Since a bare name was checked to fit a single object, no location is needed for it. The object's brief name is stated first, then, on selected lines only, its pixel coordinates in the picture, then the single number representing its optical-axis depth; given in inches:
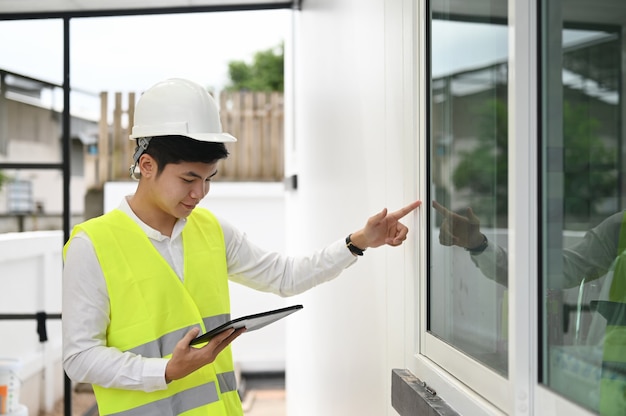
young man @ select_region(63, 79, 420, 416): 63.0
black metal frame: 163.5
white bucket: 167.2
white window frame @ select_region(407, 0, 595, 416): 40.3
